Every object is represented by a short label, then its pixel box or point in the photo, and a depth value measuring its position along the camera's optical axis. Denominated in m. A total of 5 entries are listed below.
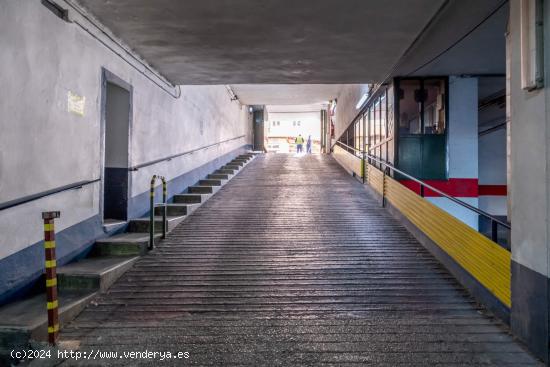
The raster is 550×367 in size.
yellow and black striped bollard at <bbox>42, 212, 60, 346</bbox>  3.13
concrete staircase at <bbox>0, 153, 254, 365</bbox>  3.04
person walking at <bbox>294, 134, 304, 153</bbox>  24.53
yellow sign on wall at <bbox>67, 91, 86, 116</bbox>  4.44
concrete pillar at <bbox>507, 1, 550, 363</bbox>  2.95
